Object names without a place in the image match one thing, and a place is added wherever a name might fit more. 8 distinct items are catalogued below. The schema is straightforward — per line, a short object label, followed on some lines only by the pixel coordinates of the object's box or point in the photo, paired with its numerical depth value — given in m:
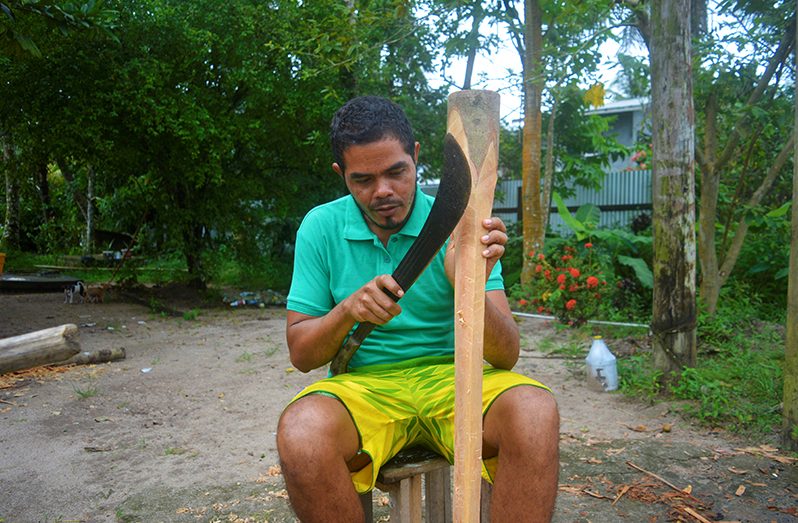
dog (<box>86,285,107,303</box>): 9.34
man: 1.63
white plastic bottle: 4.70
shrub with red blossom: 6.66
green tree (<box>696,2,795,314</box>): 5.05
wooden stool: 1.83
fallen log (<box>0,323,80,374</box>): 5.34
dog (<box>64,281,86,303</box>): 9.45
